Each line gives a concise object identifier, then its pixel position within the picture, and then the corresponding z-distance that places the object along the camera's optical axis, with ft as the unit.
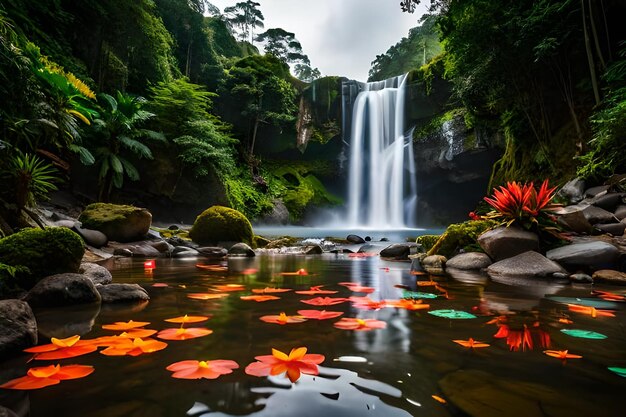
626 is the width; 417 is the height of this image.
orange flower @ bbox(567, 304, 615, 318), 7.93
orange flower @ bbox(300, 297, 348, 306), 8.66
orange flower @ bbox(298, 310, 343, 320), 7.22
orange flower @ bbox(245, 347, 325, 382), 4.23
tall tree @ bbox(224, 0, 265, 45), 158.30
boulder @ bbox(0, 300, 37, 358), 4.70
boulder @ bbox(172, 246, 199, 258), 24.20
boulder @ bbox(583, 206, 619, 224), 20.40
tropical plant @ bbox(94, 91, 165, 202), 45.88
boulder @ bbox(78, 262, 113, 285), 11.52
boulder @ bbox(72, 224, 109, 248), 23.80
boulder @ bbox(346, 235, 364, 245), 41.52
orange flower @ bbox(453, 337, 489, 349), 5.42
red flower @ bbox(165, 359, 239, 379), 4.09
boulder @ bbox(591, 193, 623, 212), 22.05
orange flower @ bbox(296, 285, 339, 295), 10.54
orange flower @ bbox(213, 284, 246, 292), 11.04
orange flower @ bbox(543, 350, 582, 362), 4.96
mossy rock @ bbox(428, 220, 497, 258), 21.63
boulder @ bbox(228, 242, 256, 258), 25.97
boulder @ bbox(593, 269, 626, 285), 13.30
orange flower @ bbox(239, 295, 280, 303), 9.34
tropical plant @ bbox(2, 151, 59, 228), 14.25
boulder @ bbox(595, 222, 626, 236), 19.03
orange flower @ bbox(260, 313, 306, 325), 6.73
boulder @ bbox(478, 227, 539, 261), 17.22
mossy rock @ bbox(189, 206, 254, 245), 31.55
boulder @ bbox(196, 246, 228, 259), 24.44
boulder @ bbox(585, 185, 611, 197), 23.77
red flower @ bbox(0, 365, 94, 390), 3.71
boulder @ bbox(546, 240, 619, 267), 14.98
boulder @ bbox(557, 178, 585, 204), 26.43
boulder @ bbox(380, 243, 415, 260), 26.84
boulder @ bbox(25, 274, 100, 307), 7.97
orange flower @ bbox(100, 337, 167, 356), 4.88
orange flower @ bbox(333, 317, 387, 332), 6.43
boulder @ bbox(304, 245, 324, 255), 30.99
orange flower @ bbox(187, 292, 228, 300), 9.41
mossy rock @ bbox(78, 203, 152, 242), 27.84
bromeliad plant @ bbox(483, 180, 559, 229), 18.04
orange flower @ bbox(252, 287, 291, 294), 10.59
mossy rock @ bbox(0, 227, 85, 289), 9.02
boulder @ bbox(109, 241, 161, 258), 24.21
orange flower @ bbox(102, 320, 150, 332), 6.19
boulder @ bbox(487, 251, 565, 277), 15.25
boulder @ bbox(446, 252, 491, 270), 18.06
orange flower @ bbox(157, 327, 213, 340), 5.69
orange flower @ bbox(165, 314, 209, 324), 6.81
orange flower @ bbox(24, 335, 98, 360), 4.75
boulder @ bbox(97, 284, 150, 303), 8.68
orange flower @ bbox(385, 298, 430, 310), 8.42
